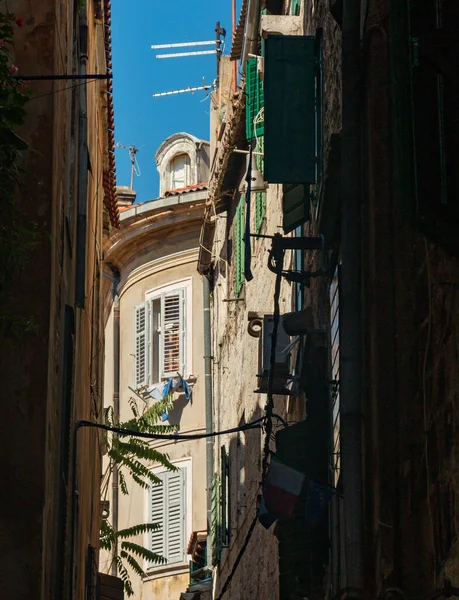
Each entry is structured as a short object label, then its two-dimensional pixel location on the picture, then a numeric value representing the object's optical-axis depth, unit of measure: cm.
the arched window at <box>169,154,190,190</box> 3397
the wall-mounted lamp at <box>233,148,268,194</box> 1797
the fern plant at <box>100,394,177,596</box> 1775
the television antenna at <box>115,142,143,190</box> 3691
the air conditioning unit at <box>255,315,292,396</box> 1420
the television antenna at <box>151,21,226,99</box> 3083
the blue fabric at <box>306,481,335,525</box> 1115
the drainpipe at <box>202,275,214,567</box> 2488
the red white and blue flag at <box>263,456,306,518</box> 1147
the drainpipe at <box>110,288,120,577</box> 2902
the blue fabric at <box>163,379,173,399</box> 2728
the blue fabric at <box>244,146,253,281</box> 1347
